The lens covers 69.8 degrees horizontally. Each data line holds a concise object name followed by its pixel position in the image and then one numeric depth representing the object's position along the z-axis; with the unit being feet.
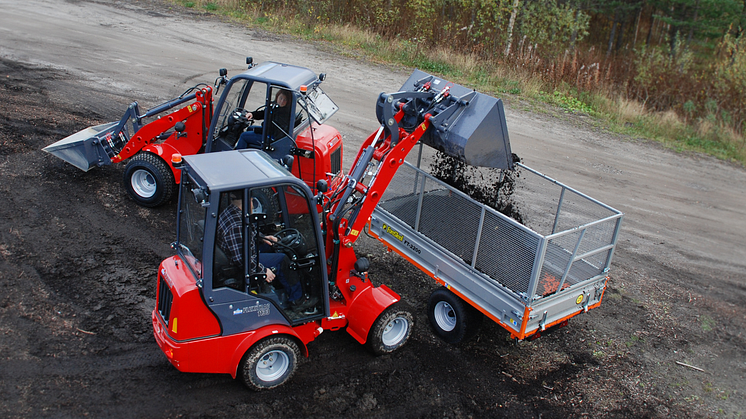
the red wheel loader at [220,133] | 23.70
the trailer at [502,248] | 17.56
